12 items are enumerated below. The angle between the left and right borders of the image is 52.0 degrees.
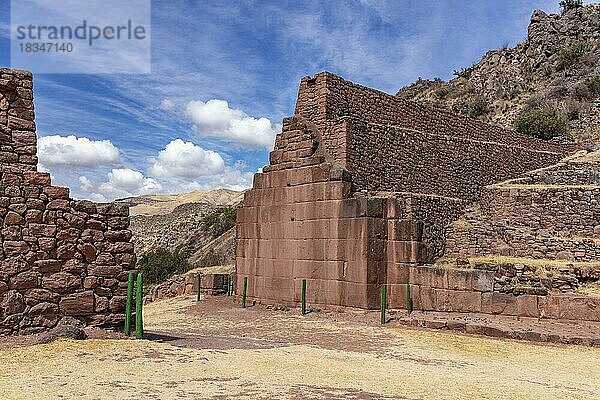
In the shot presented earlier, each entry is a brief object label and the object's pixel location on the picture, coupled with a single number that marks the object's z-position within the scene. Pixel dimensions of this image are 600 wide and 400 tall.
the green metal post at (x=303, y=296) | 16.12
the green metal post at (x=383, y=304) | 14.08
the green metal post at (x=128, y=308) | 9.49
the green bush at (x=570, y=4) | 70.56
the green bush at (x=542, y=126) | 46.53
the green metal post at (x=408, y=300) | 15.27
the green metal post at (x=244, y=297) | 18.48
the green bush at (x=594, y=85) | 54.28
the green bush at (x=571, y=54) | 62.56
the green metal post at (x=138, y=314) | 9.43
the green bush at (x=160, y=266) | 34.78
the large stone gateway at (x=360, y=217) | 15.22
